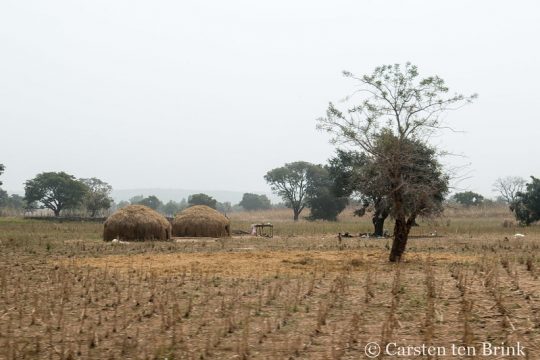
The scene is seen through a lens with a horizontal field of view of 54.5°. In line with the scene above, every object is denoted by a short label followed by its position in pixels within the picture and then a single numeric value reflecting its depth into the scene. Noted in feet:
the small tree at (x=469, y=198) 273.13
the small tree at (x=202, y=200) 285.84
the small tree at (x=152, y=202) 380.37
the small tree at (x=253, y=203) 426.51
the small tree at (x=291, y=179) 278.69
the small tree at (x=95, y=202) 232.12
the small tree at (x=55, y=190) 224.94
